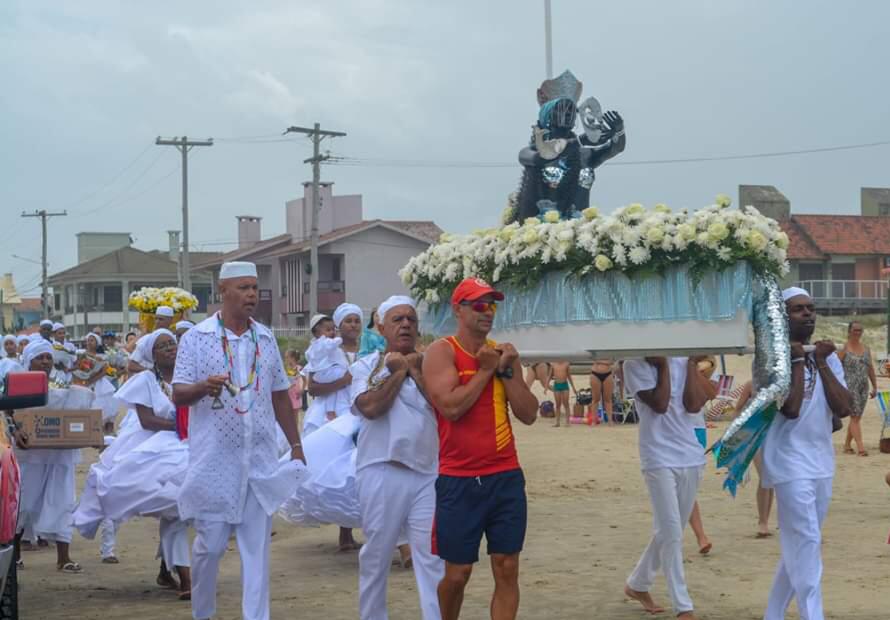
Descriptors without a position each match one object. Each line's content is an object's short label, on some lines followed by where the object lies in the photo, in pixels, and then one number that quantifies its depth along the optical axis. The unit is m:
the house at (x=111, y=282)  89.44
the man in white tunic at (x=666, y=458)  8.61
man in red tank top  6.98
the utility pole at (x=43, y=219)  85.50
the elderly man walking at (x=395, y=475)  7.58
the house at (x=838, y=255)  64.88
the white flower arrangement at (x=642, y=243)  7.40
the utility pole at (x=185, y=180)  55.09
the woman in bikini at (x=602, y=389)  27.54
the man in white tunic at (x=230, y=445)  7.78
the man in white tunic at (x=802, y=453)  7.79
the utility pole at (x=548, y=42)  10.58
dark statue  10.09
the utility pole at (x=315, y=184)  48.09
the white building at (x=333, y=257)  62.44
